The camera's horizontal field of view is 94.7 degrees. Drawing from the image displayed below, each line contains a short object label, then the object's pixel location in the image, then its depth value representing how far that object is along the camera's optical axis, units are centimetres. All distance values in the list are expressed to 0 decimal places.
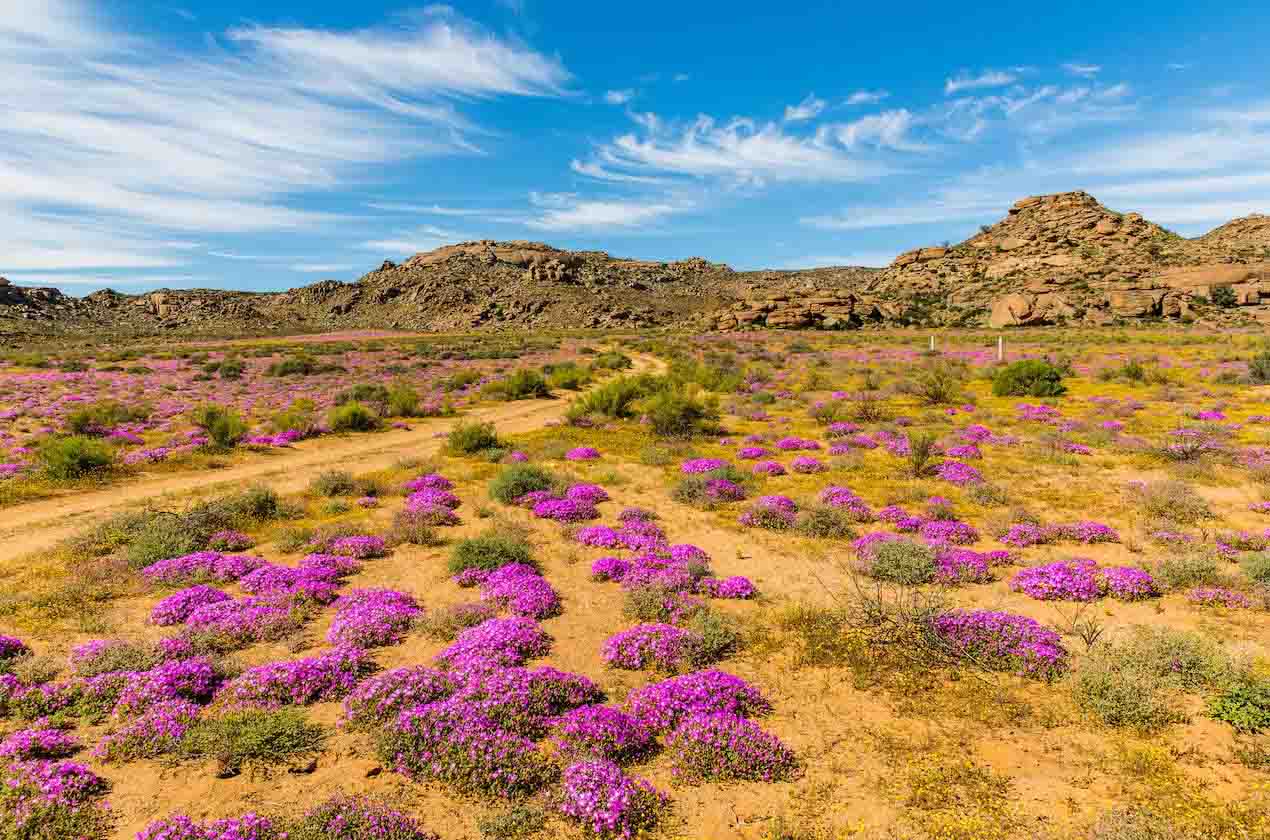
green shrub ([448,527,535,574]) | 983
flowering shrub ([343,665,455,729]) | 593
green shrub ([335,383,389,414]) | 2695
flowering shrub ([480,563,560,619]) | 849
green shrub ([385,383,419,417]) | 2631
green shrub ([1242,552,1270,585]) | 814
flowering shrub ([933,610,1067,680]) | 667
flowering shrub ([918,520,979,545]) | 1053
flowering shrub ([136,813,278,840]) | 427
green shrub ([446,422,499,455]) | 1873
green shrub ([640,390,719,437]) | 2098
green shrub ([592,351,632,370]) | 4194
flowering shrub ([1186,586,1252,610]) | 783
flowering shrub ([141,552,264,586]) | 928
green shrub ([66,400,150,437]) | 2095
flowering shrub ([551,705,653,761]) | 541
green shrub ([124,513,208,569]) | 991
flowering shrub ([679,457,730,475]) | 1547
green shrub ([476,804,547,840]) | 459
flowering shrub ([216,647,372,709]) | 621
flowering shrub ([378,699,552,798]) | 509
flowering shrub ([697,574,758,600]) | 893
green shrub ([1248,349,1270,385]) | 2629
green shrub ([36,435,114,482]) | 1537
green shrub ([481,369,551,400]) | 3155
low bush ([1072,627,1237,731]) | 572
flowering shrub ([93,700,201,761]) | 543
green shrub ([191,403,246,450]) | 1941
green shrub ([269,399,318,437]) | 2175
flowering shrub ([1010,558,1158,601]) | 827
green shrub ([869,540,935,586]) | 907
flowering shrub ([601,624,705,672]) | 711
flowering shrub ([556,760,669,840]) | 463
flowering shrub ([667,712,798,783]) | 528
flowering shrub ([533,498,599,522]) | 1266
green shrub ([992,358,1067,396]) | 2630
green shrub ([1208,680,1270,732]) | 545
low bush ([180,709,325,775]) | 535
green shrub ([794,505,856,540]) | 1120
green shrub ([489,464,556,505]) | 1389
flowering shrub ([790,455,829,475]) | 1576
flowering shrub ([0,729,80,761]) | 518
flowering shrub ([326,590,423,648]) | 759
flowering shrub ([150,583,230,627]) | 798
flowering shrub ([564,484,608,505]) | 1366
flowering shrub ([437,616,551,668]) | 691
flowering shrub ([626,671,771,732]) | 595
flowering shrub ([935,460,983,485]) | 1399
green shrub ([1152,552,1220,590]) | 840
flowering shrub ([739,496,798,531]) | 1182
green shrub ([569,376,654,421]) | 2417
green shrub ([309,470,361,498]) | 1446
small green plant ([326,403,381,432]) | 2247
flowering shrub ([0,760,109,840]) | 445
